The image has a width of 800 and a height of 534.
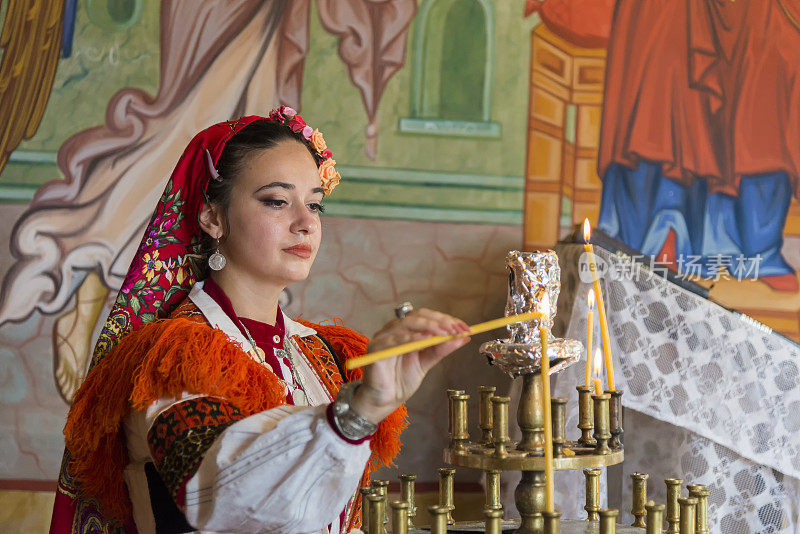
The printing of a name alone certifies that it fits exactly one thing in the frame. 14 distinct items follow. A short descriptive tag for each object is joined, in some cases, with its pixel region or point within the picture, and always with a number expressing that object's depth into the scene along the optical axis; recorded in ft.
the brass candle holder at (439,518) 6.67
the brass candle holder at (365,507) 7.03
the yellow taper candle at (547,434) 6.45
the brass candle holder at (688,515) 6.90
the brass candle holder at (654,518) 6.79
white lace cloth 9.63
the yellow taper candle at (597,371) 7.43
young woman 6.50
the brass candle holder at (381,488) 6.96
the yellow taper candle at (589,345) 7.56
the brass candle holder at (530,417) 6.88
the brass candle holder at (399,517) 6.74
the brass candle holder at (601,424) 7.02
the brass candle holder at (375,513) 6.86
